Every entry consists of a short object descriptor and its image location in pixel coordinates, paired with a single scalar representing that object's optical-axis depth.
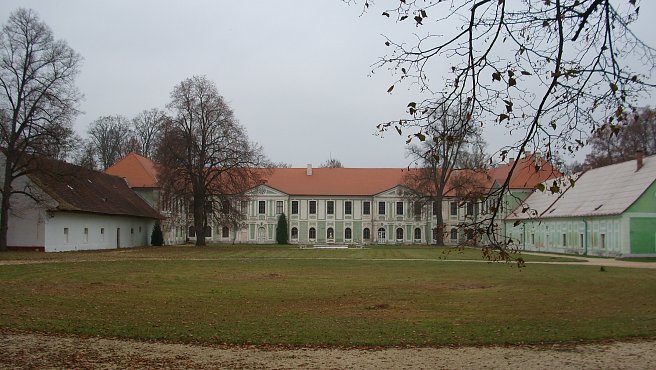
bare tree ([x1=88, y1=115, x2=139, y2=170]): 77.50
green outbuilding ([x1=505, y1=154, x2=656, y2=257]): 41.44
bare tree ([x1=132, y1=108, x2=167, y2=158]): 79.38
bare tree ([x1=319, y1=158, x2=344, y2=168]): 105.81
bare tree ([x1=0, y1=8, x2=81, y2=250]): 36.03
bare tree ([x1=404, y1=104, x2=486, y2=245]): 59.47
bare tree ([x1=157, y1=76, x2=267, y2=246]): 50.38
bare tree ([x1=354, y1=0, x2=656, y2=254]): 5.99
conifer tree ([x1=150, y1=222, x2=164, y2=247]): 60.09
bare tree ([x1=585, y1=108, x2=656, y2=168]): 53.87
